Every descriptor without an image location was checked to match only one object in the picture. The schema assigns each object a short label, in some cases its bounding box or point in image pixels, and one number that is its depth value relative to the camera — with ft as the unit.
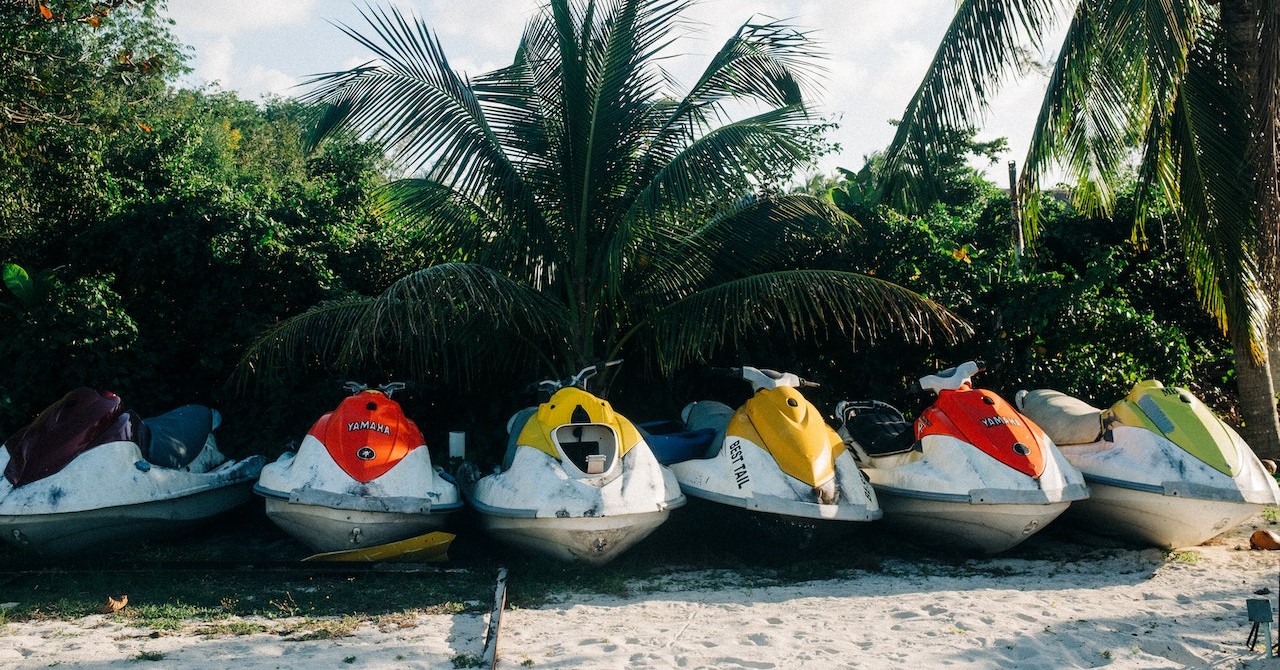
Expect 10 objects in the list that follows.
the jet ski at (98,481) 21.71
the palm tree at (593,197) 26.94
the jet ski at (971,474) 22.09
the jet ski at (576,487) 21.47
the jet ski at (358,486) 21.77
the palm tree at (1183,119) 28.32
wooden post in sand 16.19
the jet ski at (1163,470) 22.00
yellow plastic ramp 22.03
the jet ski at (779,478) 22.17
